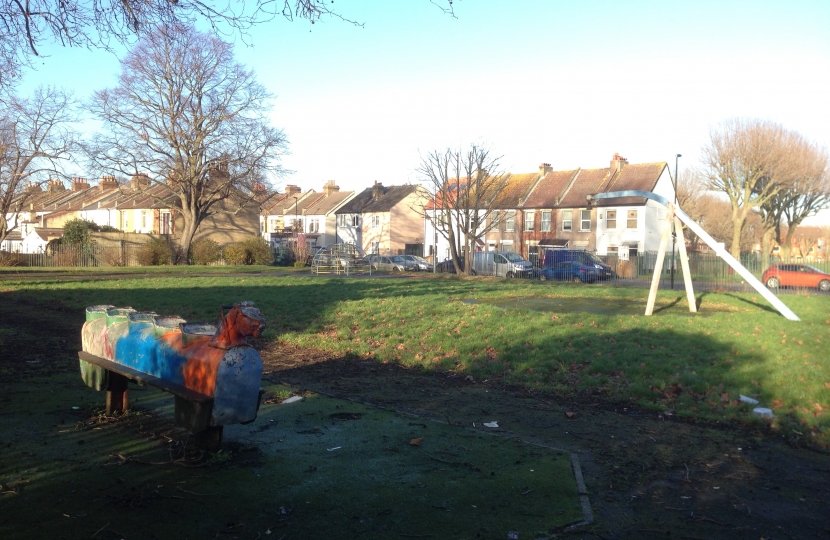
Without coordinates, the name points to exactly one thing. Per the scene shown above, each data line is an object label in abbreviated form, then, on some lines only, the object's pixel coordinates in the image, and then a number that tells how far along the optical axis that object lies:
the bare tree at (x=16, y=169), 35.94
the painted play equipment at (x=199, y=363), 5.39
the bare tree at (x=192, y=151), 44.53
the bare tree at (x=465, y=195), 40.06
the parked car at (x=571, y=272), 33.31
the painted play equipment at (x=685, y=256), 13.07
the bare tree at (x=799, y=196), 49.25
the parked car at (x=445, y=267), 43.91
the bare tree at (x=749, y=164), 47.28
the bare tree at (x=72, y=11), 7.31
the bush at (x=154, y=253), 45.72
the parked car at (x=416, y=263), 47.91
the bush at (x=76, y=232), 46.16
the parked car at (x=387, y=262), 46.97
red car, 24.83
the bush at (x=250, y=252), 49.72
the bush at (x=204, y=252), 49.28
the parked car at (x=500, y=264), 37.34
